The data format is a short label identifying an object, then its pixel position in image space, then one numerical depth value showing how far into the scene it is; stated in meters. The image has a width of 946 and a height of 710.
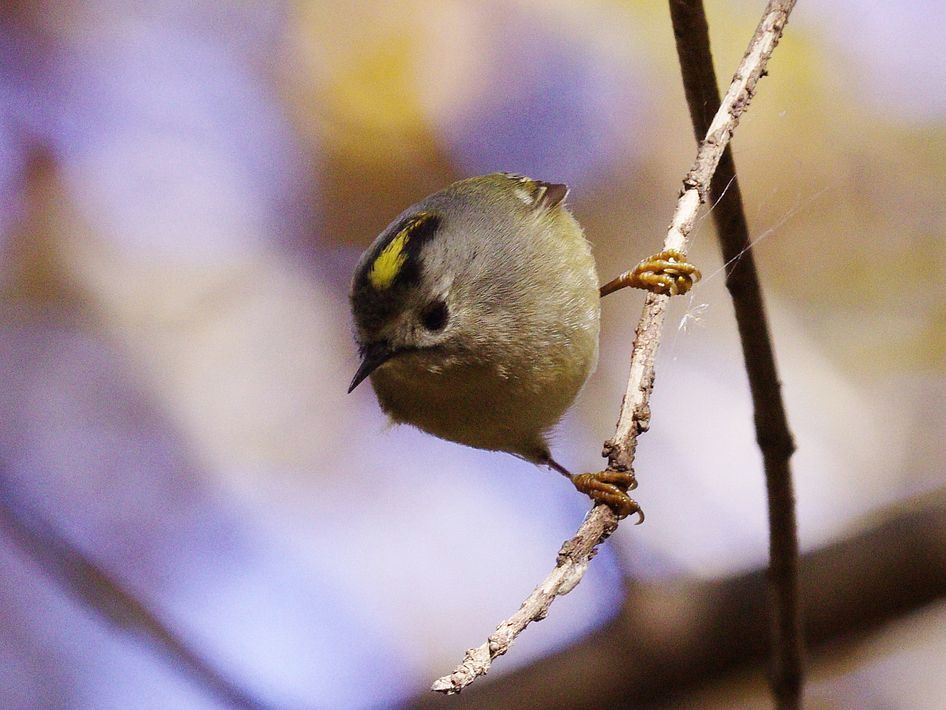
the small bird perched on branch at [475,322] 2.54
